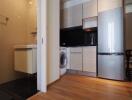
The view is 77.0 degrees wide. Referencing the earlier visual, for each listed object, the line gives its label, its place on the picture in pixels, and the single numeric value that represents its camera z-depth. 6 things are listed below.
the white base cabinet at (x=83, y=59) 2.20
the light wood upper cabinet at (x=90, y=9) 2.28
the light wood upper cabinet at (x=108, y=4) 1.95
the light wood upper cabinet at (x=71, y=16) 2.56
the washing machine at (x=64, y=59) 2.35
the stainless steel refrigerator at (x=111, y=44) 1.92
